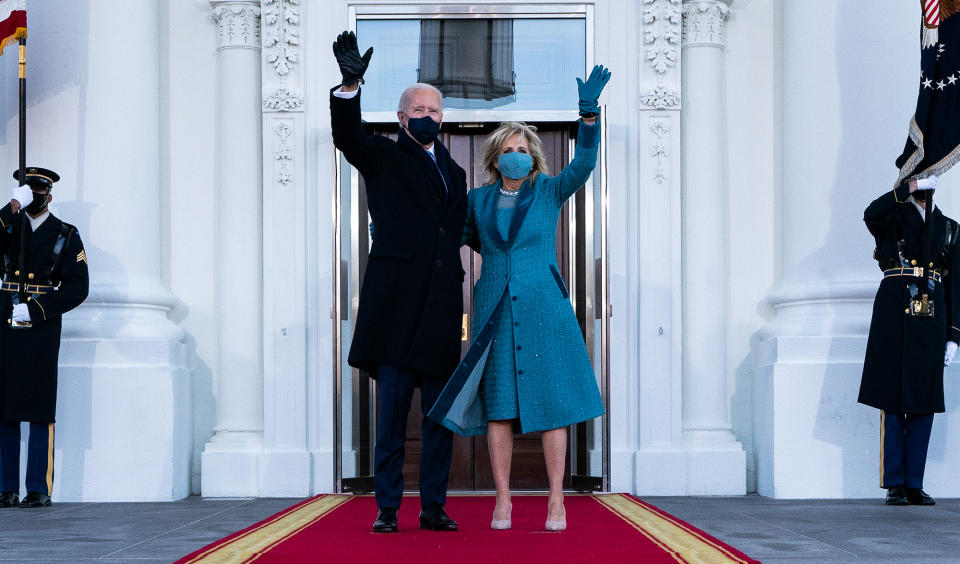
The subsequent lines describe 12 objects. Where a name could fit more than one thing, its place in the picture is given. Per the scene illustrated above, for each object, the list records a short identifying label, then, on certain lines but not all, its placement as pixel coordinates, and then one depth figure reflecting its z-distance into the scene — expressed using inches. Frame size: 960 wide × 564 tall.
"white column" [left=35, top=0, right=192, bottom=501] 571.8
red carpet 327.9
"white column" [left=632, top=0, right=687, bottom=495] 621.6
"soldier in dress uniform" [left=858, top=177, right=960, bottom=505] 516.4
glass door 621.3
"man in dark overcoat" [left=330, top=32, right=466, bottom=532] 387.2
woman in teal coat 380.8
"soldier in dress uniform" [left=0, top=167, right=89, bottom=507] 531.5
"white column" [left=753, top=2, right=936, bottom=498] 566.3
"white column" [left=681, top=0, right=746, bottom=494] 627.8
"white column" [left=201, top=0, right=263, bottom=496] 630.5
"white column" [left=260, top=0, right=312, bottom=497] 621.3
